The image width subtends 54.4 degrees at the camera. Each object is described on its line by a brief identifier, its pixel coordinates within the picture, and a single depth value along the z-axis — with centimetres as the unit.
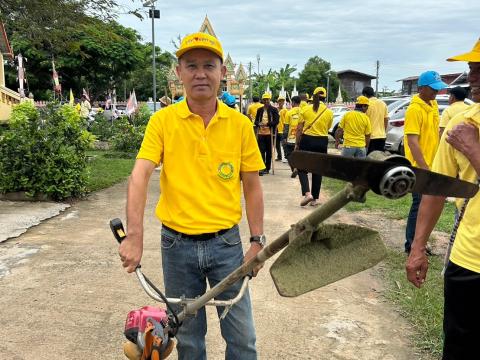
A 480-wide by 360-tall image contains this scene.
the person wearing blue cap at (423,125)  476
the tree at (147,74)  4200
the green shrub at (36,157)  736
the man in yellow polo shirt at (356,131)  756
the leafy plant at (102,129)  1781
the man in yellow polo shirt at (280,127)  1348
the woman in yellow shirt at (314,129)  744
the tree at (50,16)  852
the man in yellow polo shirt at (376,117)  865
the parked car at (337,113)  1996
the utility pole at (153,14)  1522
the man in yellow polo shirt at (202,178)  216
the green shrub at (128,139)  1491
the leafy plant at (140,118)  1784
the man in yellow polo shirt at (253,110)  1233
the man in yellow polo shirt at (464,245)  195
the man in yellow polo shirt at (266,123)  1076
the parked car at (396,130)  1308
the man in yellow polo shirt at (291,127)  979
